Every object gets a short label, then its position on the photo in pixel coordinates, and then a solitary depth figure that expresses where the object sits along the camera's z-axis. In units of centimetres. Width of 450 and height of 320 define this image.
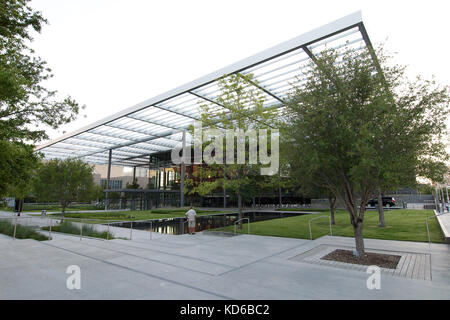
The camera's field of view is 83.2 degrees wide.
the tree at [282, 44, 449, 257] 739
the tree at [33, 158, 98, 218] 1961
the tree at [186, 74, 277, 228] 1475
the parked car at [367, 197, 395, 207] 3284
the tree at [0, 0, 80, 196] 601
